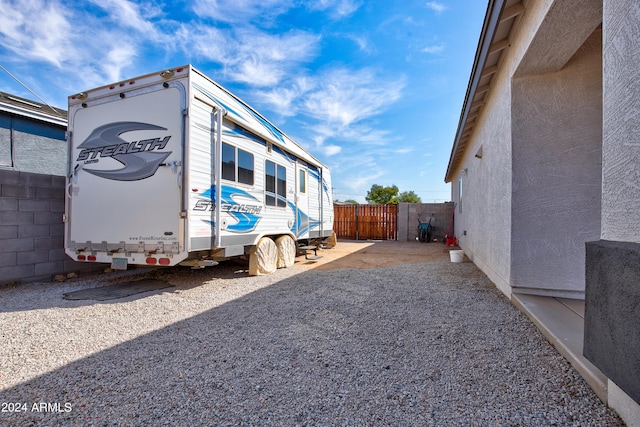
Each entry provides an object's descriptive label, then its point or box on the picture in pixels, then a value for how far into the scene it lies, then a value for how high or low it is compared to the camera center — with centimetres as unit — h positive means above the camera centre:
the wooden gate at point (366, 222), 1448 -25
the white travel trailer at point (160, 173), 391 +61
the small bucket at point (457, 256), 679 -89
